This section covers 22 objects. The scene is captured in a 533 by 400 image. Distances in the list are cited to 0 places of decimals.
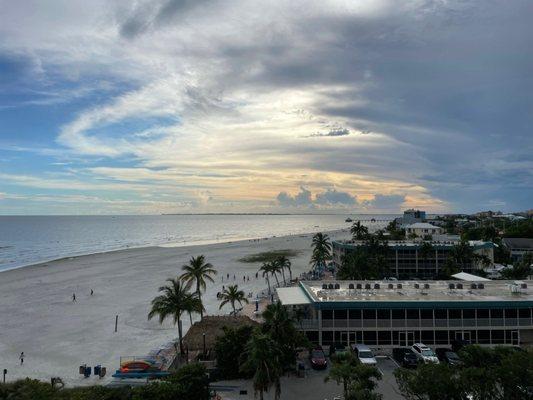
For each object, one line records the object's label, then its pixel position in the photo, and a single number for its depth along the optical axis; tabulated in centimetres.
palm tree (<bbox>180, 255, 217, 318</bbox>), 5153
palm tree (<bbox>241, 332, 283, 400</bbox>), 2542
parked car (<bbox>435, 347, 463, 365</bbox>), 3353
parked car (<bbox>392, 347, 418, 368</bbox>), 3425
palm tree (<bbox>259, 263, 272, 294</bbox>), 6900
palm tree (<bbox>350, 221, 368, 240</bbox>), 9794
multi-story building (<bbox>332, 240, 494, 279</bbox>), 7806
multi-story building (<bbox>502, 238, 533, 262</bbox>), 9680
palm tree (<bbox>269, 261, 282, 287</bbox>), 6925
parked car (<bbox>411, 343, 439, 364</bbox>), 3431
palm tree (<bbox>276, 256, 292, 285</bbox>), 7256
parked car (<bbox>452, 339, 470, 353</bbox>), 3711
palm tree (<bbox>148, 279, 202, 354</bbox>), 3959
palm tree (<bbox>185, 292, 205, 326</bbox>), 4009
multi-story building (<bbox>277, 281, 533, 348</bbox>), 3828
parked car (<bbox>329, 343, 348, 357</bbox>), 3745
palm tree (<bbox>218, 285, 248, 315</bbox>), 5020
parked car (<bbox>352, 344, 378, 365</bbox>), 3403
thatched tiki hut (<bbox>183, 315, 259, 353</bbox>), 3969
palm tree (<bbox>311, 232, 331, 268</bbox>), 8075
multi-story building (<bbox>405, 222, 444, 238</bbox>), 13325
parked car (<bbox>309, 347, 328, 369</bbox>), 3425
